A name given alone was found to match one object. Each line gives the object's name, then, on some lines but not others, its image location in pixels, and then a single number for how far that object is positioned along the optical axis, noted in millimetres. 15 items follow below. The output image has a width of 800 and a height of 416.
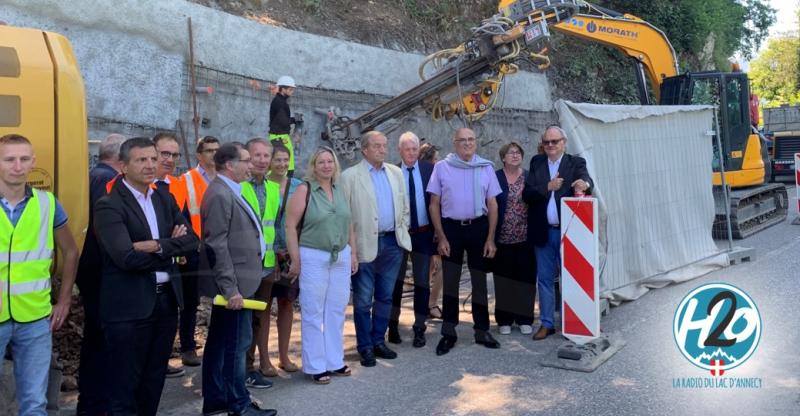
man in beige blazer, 6000
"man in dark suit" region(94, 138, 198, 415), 3969
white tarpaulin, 7238
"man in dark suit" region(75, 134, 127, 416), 4715
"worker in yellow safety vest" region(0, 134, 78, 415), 3729
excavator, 9688
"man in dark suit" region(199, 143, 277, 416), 4586
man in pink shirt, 6410
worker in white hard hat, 10312
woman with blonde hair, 5504
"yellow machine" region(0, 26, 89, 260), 4293
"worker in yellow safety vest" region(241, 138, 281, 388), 5414
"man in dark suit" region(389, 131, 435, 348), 6543
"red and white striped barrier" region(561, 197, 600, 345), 5766
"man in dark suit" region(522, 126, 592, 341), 6527
